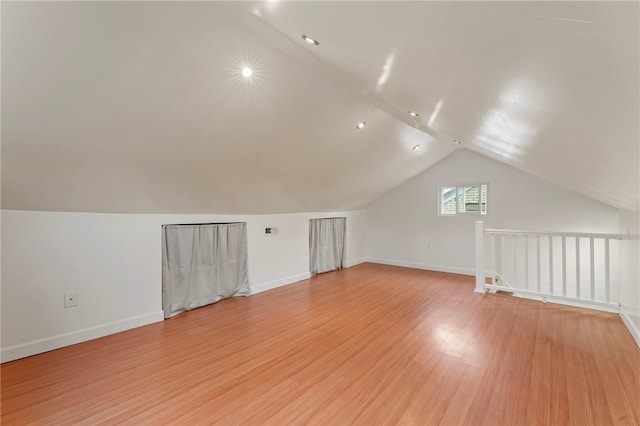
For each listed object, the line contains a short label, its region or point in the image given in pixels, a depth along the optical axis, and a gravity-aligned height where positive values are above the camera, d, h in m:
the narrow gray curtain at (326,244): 5.56 -0.66
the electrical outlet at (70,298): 2.74 -0.83
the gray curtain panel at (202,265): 3.52 -0.71
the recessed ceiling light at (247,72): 2.18 +1.08
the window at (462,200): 5.61 +0.23
